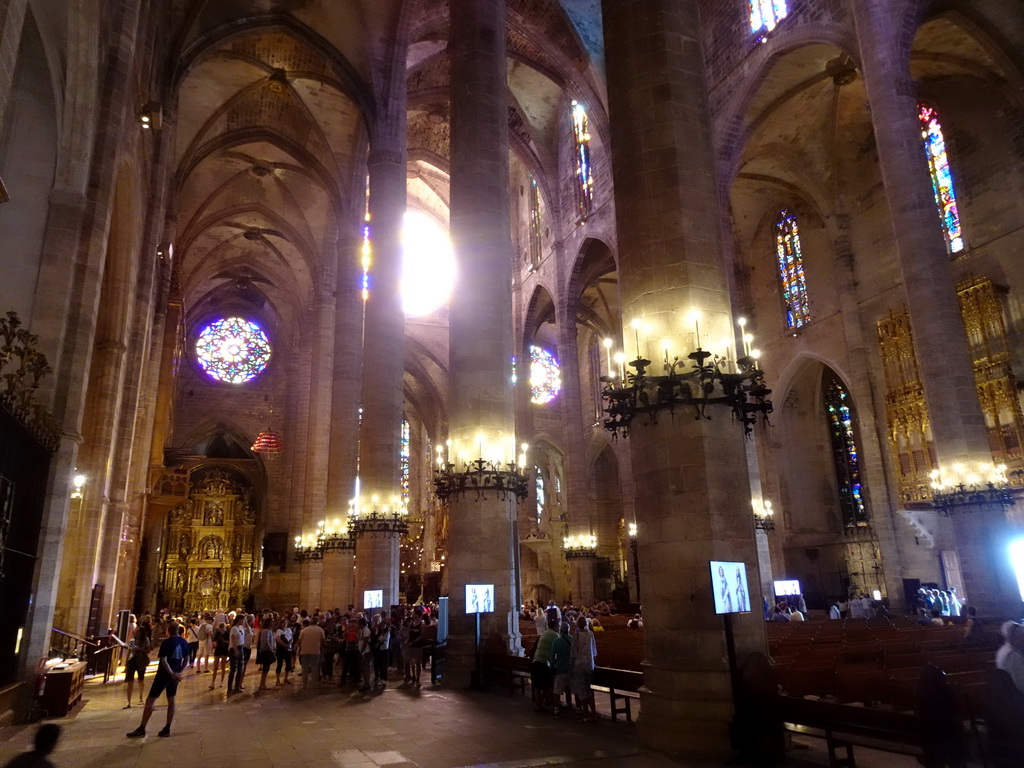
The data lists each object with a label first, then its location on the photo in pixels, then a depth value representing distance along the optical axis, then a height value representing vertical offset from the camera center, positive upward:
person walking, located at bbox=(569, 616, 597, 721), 8.34 -0.97
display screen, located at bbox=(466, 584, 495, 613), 11.24 -0.14
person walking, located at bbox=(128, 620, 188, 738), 7.66 -0.79
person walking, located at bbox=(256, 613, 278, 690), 12.89 -0.98
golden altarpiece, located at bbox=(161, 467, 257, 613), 35.25 +2.51
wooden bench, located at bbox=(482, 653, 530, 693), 10.27 -1.17
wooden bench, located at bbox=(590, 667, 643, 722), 8.01 -1.08
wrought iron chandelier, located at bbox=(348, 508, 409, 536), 17.70 +1.70
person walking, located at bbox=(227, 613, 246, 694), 12.15 -0.98
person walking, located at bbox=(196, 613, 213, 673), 16.48 -0.98
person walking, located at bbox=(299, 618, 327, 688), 12.08 -0.93
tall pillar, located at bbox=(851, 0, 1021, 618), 14.29 +5.71
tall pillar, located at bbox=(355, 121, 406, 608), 17.78 +5.00
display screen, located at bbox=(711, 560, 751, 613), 6.57 -0.04
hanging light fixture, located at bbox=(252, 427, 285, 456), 30.56 +6.42
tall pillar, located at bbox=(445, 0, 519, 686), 11.84 +4.94
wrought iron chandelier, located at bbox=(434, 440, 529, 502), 12.22 +1.86
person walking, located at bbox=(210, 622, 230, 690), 13.69 -0.92
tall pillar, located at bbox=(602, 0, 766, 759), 6.73 +2.61
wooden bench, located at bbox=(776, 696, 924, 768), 4.98 -1.05
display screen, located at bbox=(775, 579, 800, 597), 23.03 -0.20
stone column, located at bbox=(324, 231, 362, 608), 21.59 +5.86
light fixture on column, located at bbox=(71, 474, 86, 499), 13.96 +2.21
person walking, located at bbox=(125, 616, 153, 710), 9.95 -0.74
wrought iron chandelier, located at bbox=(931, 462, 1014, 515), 14.26 +1.75
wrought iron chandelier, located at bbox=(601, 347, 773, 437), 7.29 +1.98
